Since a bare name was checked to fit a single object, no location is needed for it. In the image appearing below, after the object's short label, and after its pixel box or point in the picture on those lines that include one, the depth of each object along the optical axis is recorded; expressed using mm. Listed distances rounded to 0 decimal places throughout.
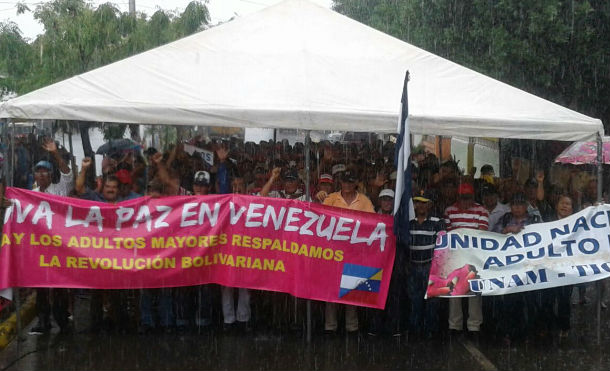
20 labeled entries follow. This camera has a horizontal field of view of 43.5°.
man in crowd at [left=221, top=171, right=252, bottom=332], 8586
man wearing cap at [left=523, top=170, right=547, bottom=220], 9281
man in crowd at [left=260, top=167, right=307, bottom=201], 8781
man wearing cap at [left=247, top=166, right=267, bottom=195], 9492
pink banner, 7820
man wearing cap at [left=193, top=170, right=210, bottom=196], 8594
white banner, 7938
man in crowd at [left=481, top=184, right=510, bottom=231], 8859
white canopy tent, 7918
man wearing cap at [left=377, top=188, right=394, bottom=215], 8422
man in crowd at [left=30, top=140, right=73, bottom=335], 8398
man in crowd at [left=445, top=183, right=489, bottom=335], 8547
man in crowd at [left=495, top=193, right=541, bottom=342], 8508
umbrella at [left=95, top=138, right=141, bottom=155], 13230
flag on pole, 7730
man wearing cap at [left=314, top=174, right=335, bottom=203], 8991
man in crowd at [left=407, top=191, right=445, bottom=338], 8258
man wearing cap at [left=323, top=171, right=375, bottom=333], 8469
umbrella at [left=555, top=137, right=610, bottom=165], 13602
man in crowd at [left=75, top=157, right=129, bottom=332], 8423
